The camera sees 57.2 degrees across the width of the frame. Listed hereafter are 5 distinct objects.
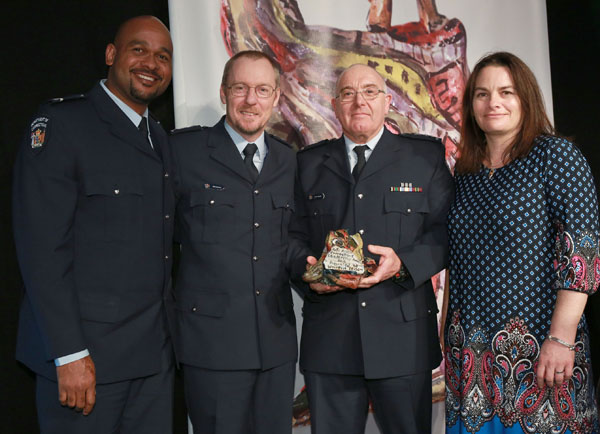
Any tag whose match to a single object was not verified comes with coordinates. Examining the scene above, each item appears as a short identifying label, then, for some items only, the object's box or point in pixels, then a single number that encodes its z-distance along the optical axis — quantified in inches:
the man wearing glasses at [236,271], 76.9
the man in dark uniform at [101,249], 64.3
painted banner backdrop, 101.4
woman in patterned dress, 65.1
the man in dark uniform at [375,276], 77.6
